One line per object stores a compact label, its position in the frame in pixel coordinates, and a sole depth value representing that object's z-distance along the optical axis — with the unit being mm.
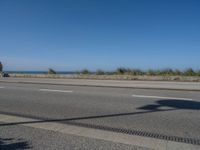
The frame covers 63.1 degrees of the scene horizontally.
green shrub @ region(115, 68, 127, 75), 18251
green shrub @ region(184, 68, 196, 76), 15395
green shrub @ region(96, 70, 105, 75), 18738
